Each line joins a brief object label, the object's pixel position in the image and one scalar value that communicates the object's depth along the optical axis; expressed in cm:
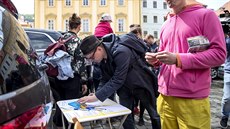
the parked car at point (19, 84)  85
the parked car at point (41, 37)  437
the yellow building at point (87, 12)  3460
